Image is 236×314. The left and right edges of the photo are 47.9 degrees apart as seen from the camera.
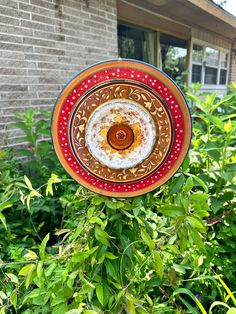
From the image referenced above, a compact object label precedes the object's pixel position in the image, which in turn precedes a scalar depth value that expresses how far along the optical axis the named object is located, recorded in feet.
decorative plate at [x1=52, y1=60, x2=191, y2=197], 2.66
